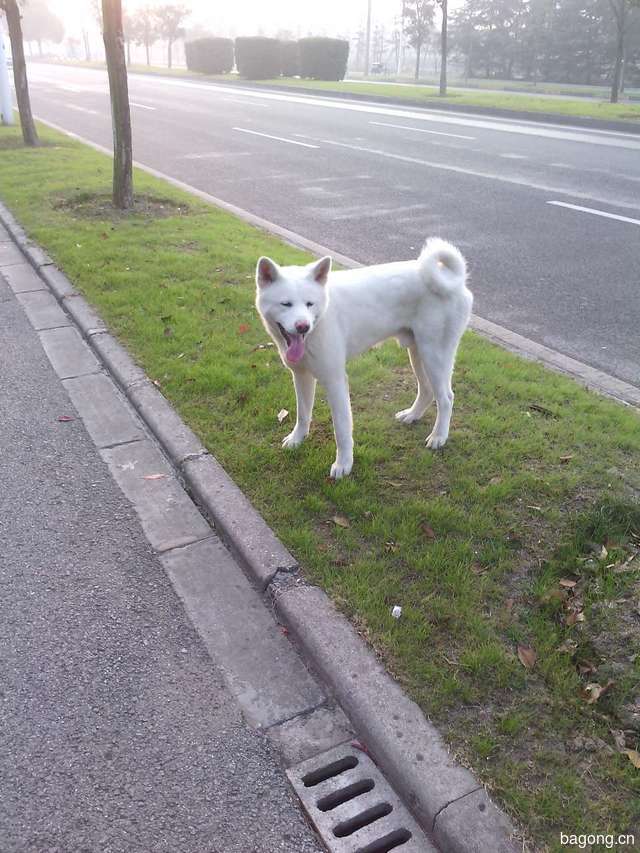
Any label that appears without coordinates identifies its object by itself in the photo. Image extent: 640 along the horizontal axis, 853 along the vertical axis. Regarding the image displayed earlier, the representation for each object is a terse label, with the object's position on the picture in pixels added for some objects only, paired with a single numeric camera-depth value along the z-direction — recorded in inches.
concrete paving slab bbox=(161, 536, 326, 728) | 93.9
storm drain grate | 77.7
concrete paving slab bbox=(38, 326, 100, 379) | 186.7
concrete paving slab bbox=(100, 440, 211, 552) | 126.0
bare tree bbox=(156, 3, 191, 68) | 2221.9
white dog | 125.0
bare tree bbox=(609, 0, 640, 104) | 898.7
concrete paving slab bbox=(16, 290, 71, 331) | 215.2
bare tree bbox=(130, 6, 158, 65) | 2336.4
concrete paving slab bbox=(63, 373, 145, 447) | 157.1
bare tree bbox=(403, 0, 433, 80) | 1690.5
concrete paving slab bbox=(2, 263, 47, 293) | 245.1
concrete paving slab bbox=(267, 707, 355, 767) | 87.1
